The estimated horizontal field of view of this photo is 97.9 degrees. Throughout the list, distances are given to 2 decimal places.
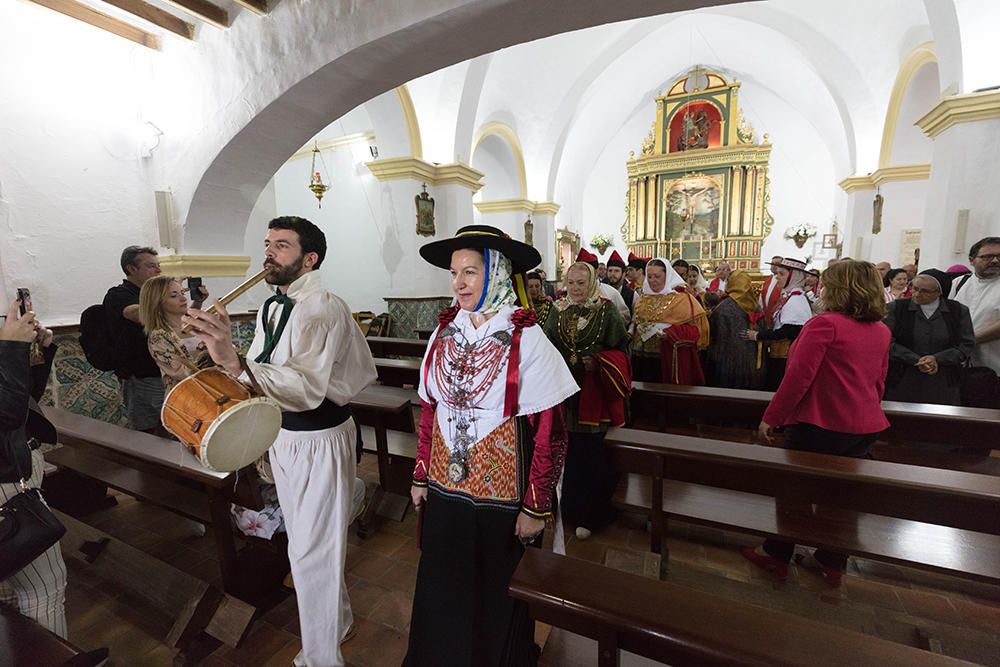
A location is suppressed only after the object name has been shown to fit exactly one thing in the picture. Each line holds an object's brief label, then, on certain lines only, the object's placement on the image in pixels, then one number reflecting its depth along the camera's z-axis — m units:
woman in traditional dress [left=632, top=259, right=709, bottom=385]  4.55
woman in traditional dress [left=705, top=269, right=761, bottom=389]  4.59
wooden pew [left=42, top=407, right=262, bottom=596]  2.17
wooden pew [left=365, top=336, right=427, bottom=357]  5.50
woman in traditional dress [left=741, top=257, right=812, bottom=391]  4.38
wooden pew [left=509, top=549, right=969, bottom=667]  1.07
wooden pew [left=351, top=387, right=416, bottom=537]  3.02
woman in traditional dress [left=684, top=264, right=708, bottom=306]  7.54
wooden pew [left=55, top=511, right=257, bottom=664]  2.13
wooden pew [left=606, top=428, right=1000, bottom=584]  1.77
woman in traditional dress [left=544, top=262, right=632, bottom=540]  2.81
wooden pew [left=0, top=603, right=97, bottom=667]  1.37
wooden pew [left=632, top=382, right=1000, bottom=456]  2.61
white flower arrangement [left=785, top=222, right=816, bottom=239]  14.18
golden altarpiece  15.40
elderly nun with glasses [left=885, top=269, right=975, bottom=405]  3.32
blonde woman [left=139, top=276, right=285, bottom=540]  2.24
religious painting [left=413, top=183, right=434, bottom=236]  7.27
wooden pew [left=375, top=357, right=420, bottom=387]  4.11
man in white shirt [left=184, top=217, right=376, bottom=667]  1.82
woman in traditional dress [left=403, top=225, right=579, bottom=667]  1.58
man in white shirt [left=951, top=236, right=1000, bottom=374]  3.50
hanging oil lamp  7.40
